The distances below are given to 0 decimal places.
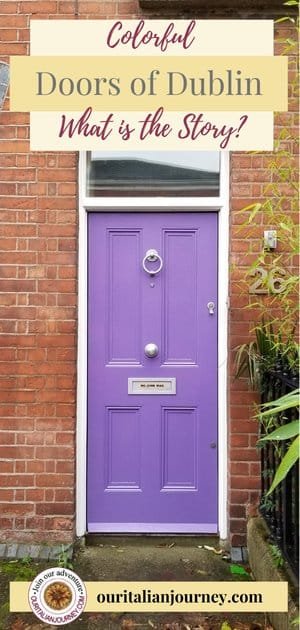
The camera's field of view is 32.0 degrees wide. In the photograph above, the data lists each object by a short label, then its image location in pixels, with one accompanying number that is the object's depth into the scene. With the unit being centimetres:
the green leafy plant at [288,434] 180
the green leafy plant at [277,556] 272
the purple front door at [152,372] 363
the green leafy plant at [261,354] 301
